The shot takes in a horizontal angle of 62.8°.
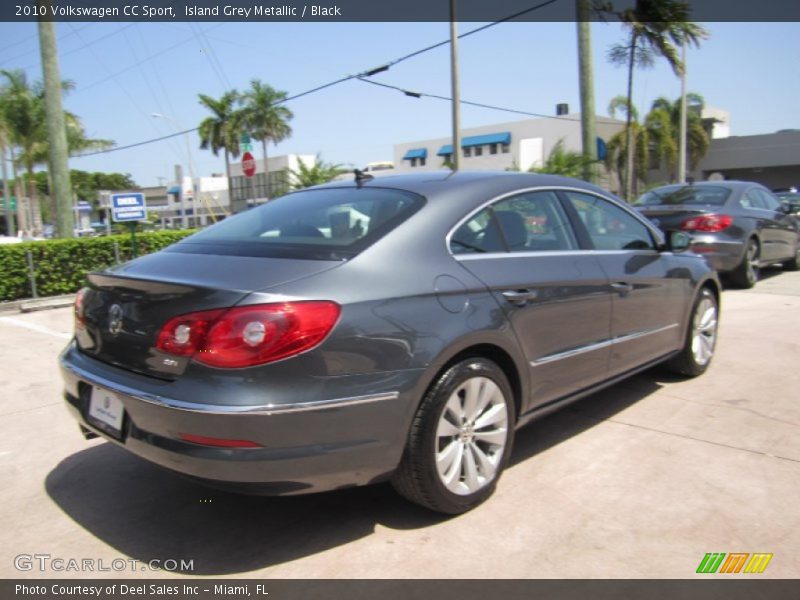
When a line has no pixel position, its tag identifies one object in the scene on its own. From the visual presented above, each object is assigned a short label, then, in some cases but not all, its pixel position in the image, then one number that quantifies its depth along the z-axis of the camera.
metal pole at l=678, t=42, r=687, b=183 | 30.78
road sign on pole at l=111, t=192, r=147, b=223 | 12.35
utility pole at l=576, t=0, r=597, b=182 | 13.59
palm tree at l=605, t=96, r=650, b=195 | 35.75
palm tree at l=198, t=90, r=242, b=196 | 48.19
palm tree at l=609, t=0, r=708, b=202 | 17.72
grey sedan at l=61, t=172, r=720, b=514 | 2.43
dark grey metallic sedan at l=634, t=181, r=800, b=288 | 8.75
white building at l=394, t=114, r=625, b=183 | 43.97
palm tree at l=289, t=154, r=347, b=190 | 19.91
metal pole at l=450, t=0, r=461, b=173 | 15.48
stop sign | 14.20
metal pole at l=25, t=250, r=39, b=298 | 10.96
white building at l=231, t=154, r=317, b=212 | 57.66
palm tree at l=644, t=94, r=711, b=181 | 36.75
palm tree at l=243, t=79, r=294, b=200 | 46.04
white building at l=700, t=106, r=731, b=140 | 52.62
